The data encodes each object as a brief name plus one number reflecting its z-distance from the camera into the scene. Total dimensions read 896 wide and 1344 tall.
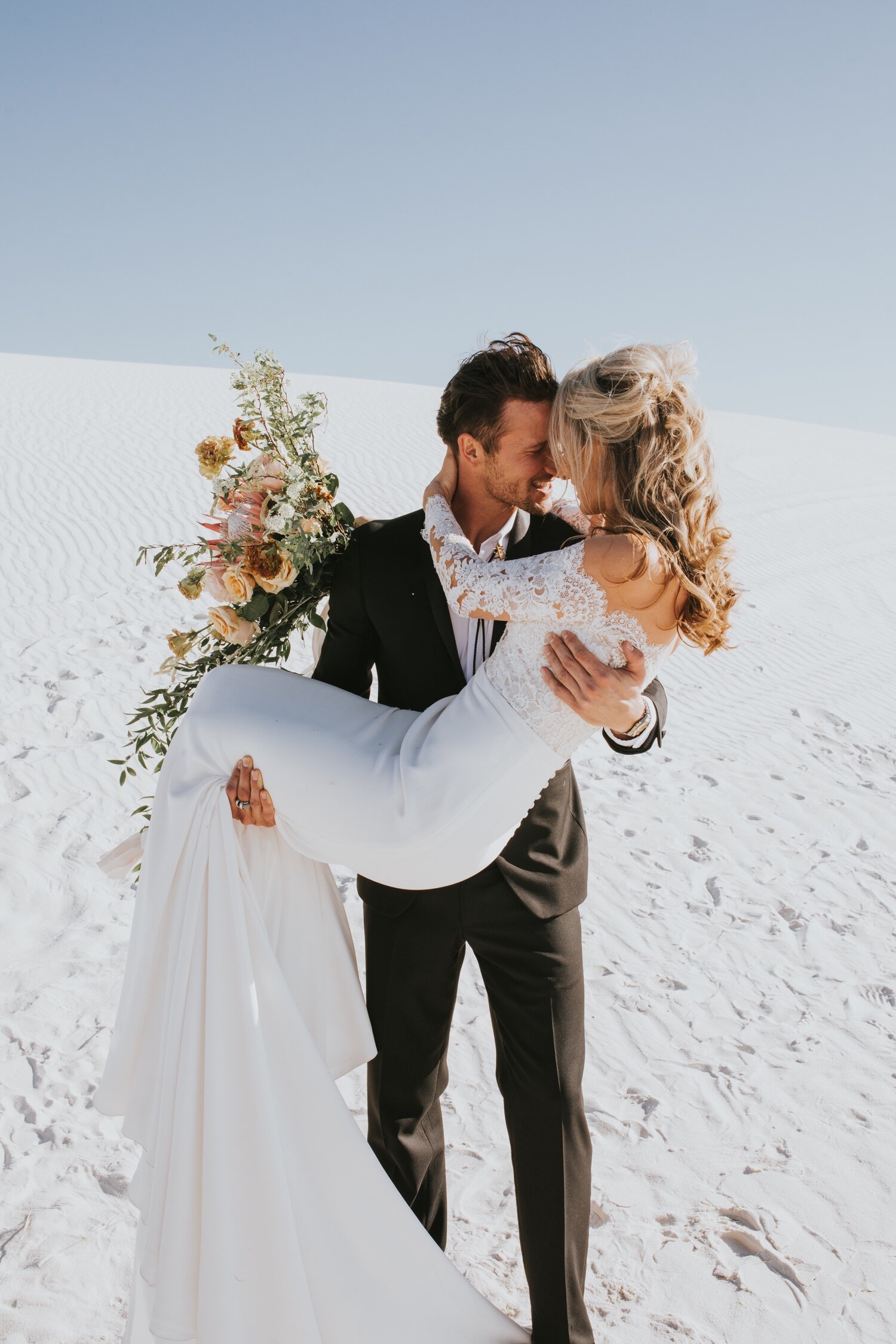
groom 2.47
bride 2.28
